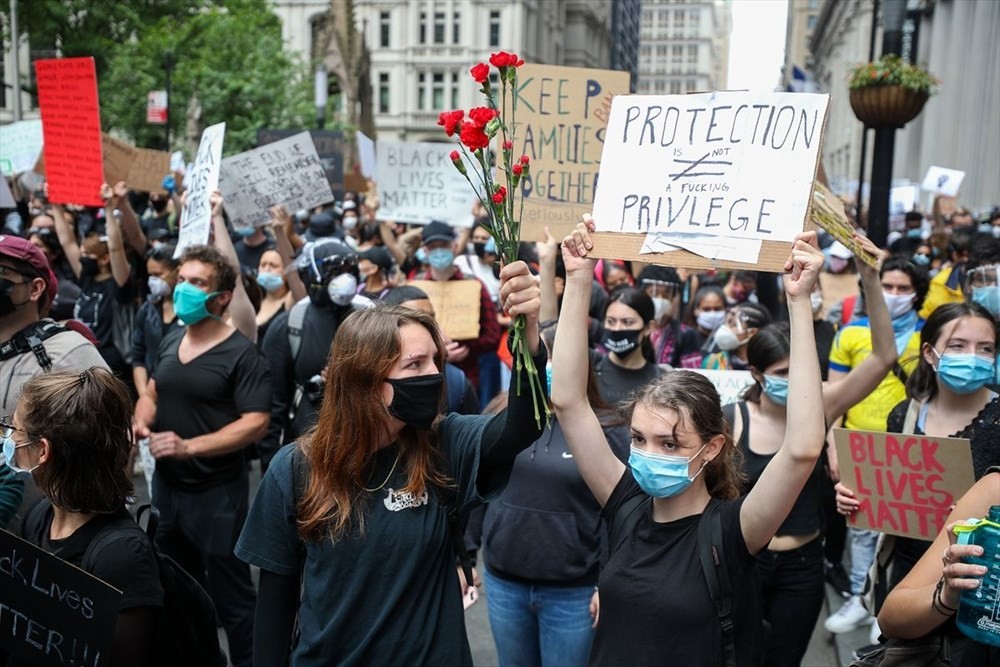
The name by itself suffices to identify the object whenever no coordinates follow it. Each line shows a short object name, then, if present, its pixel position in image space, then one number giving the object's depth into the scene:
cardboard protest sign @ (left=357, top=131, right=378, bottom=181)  11.91
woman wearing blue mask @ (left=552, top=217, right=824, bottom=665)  2.64
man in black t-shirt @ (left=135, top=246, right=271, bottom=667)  4.73
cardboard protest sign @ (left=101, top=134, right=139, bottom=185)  9.72
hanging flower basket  10.90
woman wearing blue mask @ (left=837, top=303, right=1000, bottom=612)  3.80
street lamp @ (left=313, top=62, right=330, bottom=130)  27.21
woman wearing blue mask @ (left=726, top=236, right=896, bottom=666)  4.05
